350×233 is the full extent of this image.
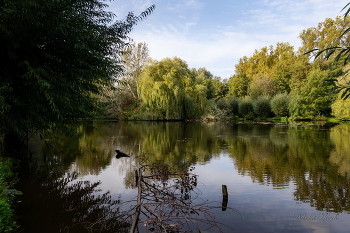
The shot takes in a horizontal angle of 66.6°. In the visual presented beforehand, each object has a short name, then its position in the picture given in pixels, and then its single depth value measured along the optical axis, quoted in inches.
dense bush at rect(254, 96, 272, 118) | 1812.0
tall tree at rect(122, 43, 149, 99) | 1988.2
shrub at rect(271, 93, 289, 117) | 1710.1
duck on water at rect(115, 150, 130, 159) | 565.6
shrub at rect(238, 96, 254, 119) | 1891.0
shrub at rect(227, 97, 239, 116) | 1964.8
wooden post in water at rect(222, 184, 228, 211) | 288.0
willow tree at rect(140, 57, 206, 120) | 1622.8
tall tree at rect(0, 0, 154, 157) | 284.5
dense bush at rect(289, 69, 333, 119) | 1536.7
